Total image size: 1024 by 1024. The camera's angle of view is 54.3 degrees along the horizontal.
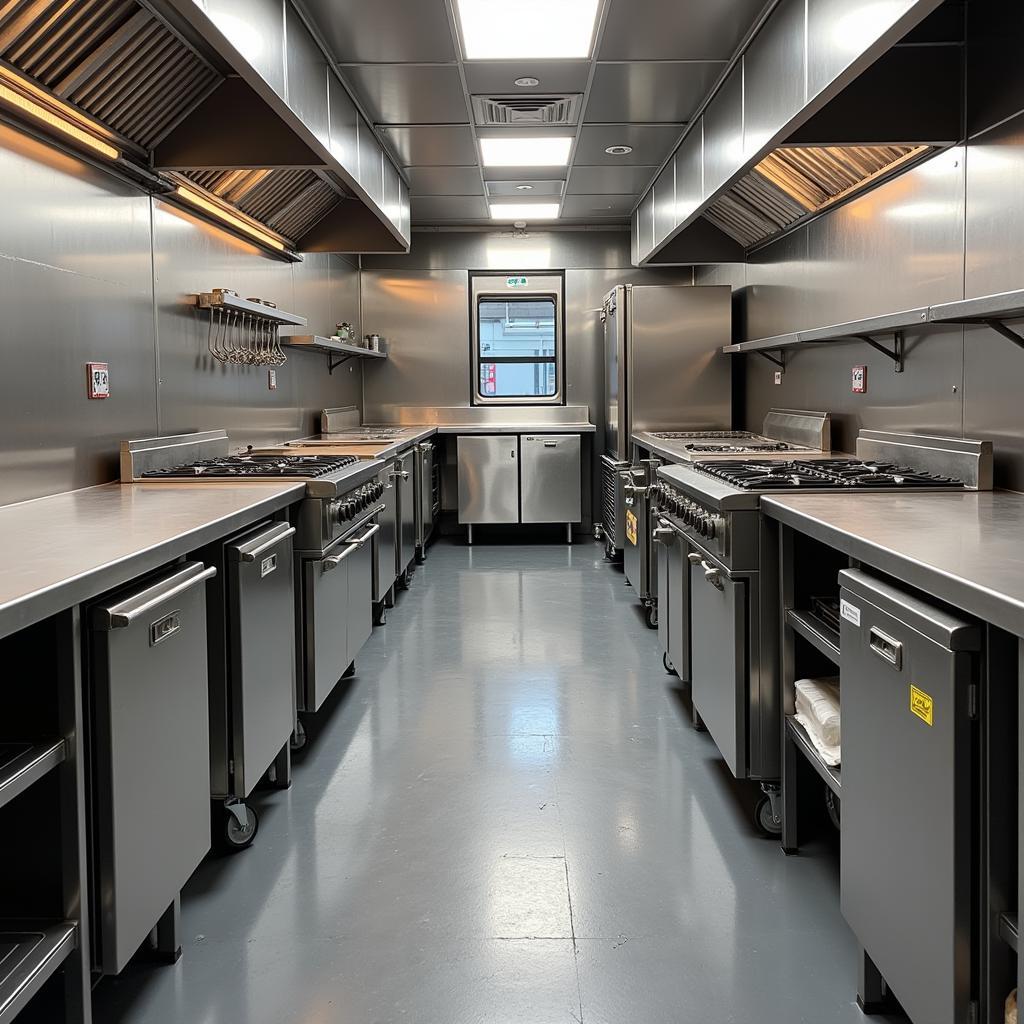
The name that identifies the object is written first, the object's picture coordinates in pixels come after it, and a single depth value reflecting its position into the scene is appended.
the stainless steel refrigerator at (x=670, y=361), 6.23
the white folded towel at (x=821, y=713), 2.16
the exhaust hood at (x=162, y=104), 2.48
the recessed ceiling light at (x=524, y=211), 7.37
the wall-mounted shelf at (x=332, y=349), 5.22
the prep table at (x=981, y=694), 1.32
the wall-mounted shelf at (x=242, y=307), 3.87
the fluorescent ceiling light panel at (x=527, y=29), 3.56
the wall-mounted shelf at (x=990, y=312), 2.17
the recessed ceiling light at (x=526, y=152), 5.44
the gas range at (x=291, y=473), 3.10
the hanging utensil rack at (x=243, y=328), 3.93
